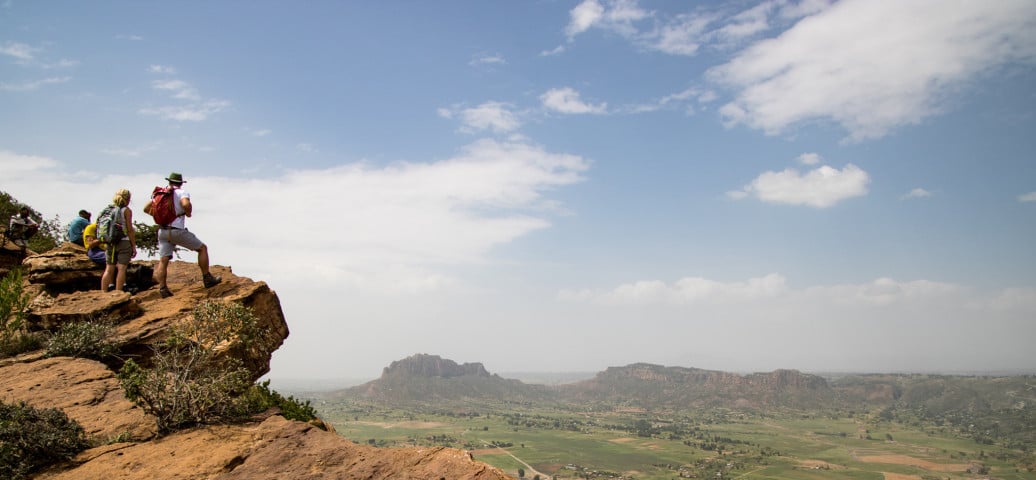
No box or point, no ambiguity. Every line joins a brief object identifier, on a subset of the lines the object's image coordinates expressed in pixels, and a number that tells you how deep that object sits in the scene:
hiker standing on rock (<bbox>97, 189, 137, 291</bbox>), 12.95
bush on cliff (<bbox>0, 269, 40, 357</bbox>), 11.24
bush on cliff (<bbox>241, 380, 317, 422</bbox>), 9.41
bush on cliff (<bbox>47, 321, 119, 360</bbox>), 10.92
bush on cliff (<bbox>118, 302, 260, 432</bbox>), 8.22
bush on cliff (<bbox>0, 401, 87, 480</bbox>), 6.75
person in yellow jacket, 14.46
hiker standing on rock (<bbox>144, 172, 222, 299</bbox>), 11.91
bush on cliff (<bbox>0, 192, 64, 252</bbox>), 21.64
